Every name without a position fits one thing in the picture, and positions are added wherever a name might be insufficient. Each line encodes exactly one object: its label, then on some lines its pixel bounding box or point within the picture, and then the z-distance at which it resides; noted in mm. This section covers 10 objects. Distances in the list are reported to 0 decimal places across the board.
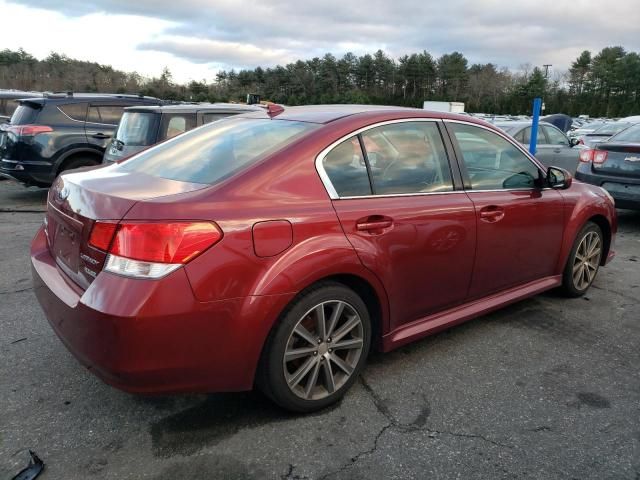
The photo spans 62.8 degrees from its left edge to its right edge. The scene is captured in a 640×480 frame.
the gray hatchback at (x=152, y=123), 6938
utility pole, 75031
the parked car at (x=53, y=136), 8242
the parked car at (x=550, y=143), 10428
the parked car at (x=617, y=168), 7008
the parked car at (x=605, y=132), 17012
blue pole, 9695
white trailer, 32156
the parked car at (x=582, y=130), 25530
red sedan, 2207
